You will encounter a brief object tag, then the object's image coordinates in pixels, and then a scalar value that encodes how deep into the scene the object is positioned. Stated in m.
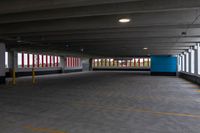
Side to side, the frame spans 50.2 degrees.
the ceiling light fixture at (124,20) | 8.23
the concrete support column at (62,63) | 37.96
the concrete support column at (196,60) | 17.38
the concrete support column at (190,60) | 21.60
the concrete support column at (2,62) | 16.53
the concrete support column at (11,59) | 26.48
